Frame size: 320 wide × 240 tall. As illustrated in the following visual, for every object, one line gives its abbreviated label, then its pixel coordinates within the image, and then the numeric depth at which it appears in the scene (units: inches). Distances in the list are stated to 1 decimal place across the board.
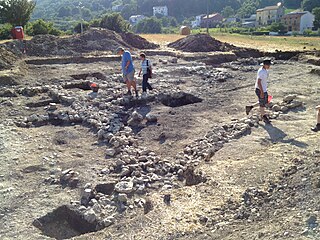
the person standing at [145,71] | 421.2
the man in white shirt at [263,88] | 318.7
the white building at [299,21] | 2581.7
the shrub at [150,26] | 2457.2
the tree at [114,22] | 1202.6
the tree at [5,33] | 964.0
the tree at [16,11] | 978.7
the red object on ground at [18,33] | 792.9
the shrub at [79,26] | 1216.2
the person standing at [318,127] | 298.8
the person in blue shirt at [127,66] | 409.1
